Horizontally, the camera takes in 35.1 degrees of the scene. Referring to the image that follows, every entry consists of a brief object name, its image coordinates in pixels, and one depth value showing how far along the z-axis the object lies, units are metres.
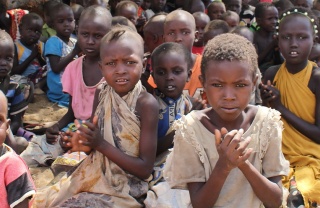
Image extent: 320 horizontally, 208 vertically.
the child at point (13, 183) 2.23
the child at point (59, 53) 4.87
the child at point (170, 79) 3.13
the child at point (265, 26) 5.70
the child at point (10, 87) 3.81
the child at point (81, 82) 3.55
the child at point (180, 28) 4.00
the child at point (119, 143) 2.68
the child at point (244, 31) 4.41
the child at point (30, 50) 5.25
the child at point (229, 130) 2.19
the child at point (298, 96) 3.18
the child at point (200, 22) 5.23
